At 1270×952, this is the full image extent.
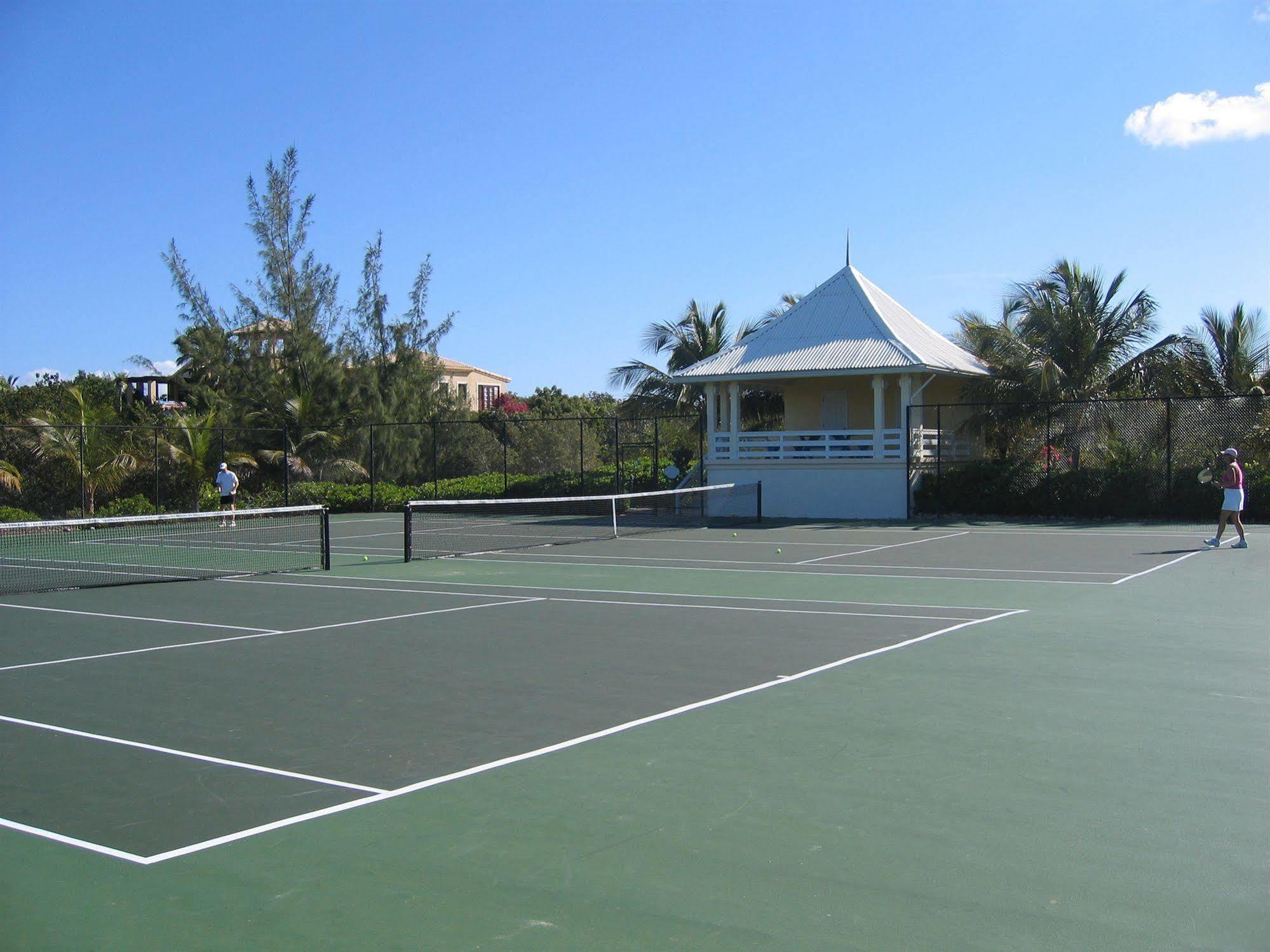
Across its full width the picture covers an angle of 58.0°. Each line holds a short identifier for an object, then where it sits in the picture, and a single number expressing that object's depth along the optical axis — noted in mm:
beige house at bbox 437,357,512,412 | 89062
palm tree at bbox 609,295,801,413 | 37000
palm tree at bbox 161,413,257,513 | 33188
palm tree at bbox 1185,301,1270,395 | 27703
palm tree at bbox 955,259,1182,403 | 28422
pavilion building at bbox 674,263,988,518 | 29312
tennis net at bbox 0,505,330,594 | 18047
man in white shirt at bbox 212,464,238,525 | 29266
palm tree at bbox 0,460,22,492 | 29094
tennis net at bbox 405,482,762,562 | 23703
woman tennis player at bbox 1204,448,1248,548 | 19094
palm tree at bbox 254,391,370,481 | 37969
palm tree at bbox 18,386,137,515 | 30234
